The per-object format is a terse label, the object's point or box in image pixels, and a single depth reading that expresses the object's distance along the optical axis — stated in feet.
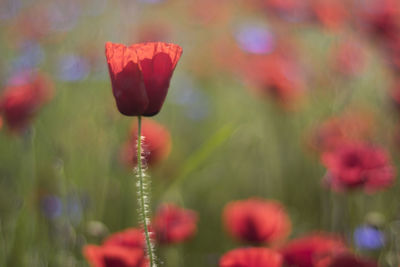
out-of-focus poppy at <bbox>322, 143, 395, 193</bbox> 4.62
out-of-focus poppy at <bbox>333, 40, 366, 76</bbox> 6.56
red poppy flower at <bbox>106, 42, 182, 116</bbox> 3.97
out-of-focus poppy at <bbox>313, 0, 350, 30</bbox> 6.38
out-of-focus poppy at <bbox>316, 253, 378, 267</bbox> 4.14
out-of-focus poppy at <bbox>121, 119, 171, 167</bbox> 5.00
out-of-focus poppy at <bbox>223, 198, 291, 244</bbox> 4.62
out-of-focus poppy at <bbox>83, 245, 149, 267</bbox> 4.13
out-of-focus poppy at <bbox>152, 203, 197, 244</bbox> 4.49
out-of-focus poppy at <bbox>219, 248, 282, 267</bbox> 4.10
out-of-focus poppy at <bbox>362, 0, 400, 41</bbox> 6.59
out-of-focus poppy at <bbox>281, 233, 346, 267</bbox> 4.23
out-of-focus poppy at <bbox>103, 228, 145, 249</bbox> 4.21
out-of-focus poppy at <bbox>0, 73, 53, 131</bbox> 4.79
